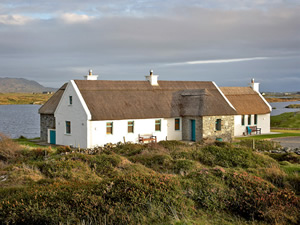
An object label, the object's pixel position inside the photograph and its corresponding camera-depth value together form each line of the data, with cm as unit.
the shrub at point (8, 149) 1964
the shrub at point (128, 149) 1915
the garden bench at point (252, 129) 3541
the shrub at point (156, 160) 1483
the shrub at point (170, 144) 2063
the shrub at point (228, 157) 1569
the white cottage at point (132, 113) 2650
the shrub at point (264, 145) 2368
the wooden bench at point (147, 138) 2780
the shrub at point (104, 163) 1415
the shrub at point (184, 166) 1396
